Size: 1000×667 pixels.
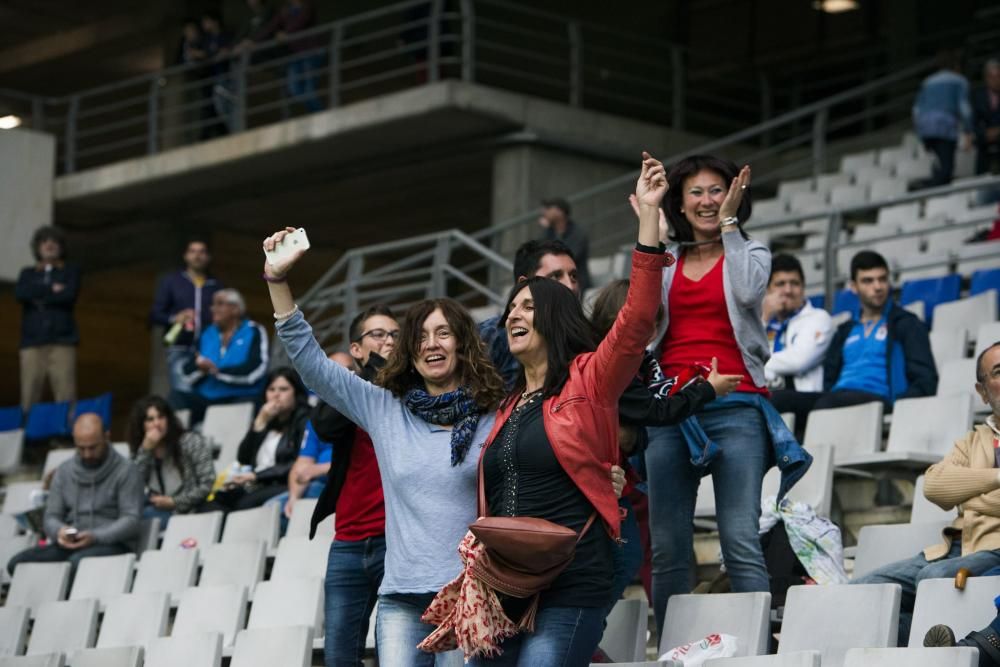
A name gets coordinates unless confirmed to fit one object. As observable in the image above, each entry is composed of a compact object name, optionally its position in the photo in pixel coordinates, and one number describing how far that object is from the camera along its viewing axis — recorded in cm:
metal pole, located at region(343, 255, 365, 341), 2083
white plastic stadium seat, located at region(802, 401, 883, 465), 1314
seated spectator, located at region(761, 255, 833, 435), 1455
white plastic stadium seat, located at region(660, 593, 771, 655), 898
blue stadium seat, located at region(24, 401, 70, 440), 2267
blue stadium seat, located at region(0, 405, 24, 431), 2339
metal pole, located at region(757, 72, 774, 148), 2920
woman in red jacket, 775
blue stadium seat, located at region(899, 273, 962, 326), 1700
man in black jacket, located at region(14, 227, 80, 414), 2276
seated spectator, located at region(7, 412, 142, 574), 1608
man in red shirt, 984
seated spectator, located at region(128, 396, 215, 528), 1686
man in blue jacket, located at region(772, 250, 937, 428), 1405
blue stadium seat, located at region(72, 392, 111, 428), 2204
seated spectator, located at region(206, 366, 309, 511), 1616
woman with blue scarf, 848
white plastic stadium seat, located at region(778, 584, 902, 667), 889
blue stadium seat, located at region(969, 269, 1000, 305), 1667
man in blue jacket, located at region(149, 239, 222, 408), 2131
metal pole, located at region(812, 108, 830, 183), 2545
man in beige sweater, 979
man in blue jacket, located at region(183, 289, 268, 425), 1995
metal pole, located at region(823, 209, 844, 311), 1698
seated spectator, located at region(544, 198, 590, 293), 2002
